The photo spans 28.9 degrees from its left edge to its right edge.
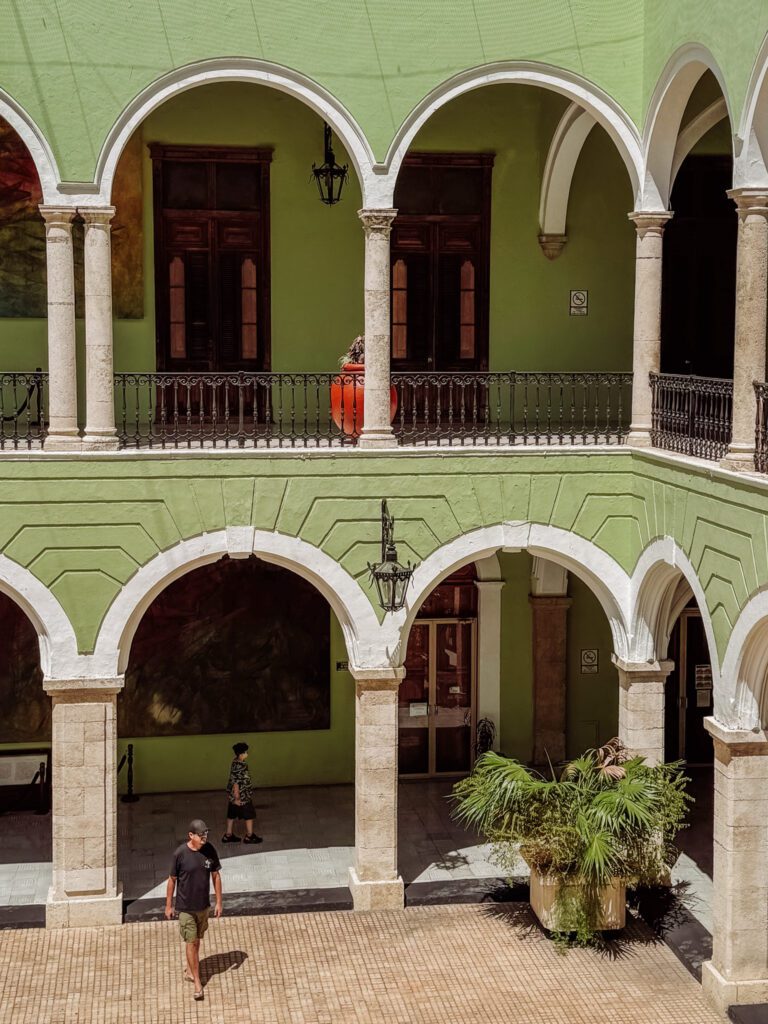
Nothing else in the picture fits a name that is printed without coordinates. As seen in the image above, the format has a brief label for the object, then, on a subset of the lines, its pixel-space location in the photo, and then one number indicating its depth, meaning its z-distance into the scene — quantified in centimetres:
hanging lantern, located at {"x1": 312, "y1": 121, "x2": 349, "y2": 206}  1591
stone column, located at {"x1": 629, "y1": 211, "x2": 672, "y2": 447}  1417
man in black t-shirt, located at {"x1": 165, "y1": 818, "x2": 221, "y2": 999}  1214
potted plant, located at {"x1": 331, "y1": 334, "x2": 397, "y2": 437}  1448
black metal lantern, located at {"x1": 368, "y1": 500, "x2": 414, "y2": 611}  1334
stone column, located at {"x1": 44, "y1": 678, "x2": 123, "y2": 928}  1377
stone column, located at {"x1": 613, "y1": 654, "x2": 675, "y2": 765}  1459
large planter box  1337
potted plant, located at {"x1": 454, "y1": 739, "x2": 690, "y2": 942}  1309
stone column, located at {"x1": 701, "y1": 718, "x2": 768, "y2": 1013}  1212
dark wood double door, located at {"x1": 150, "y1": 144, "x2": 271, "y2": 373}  1641
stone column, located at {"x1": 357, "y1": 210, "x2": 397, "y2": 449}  1388
